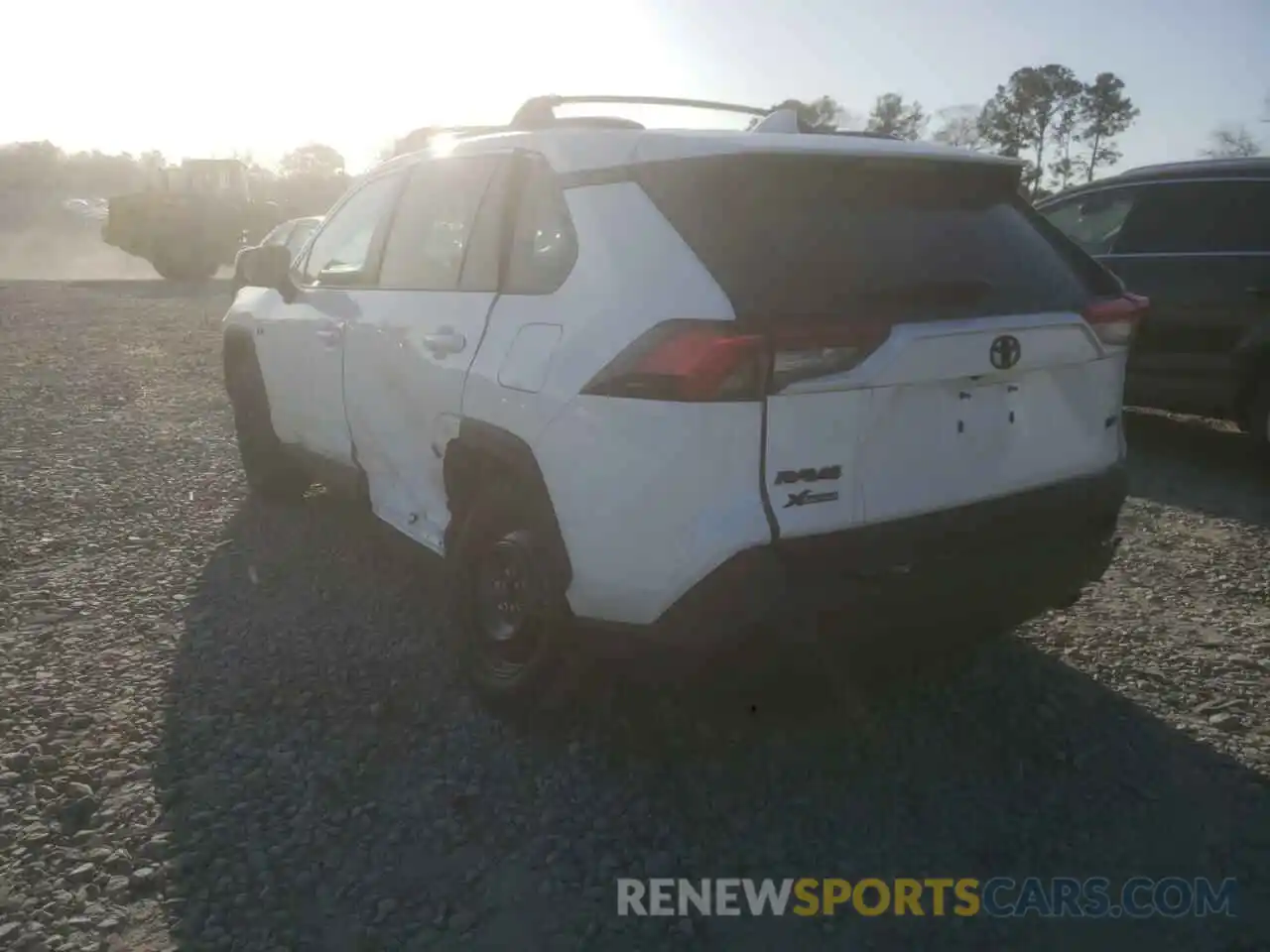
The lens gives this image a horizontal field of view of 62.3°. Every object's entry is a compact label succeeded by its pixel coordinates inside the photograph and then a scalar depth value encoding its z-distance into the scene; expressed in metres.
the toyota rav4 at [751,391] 2.56
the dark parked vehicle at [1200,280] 6.24
